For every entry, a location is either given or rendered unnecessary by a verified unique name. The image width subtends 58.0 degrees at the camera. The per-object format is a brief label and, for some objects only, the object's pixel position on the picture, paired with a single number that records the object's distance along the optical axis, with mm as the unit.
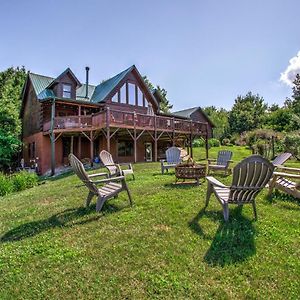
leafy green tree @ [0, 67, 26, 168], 20156
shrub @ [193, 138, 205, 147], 32862
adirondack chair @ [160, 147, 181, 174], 11523
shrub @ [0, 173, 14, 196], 10758
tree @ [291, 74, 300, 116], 37562
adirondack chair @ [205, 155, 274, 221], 4566
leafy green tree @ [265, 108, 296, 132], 33119
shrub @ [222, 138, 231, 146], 36669
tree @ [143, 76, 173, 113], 44359
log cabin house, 17109
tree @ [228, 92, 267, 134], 41469
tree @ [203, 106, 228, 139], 40281
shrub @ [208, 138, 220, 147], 33341
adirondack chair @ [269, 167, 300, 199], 6038
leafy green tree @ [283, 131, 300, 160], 18328
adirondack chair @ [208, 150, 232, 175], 9781
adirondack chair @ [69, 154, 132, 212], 5570
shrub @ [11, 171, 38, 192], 11630
